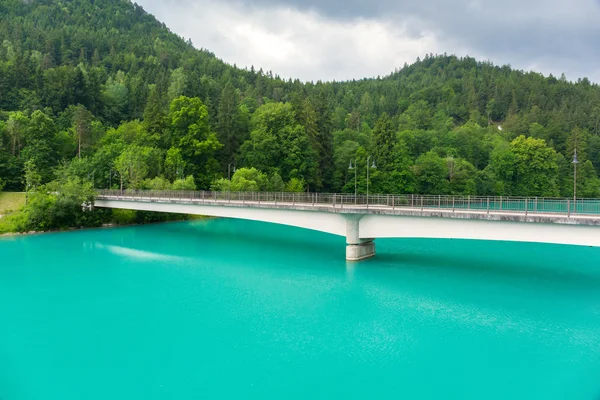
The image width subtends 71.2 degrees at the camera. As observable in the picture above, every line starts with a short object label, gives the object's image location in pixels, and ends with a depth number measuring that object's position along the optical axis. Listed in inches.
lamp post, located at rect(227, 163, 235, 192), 2456.7
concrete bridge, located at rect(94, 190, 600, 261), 872.9
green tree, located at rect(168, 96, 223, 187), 2416.3
